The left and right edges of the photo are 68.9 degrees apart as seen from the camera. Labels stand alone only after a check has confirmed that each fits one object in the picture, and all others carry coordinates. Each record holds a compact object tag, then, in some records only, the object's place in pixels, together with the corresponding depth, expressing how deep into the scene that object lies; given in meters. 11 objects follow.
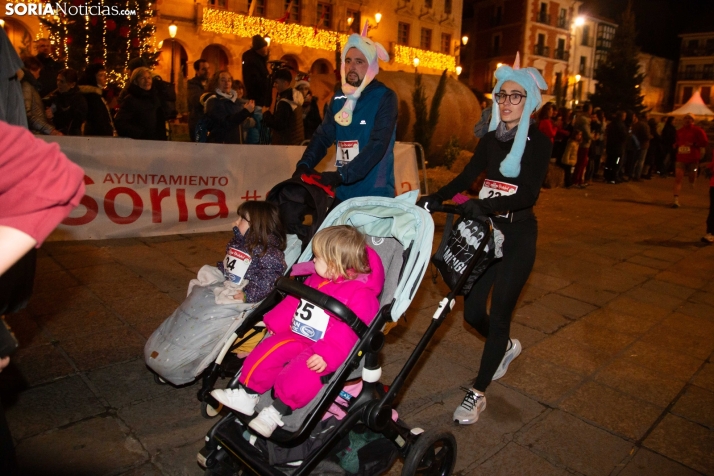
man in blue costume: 3.79
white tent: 22.64
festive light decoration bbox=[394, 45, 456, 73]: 39.96
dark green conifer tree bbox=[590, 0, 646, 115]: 41.97
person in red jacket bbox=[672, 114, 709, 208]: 11.34
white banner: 6.24
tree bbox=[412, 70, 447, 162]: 13.60
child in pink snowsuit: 2.30
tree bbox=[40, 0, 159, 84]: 12.86
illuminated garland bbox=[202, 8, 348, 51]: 29.27
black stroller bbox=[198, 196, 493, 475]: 2.23
